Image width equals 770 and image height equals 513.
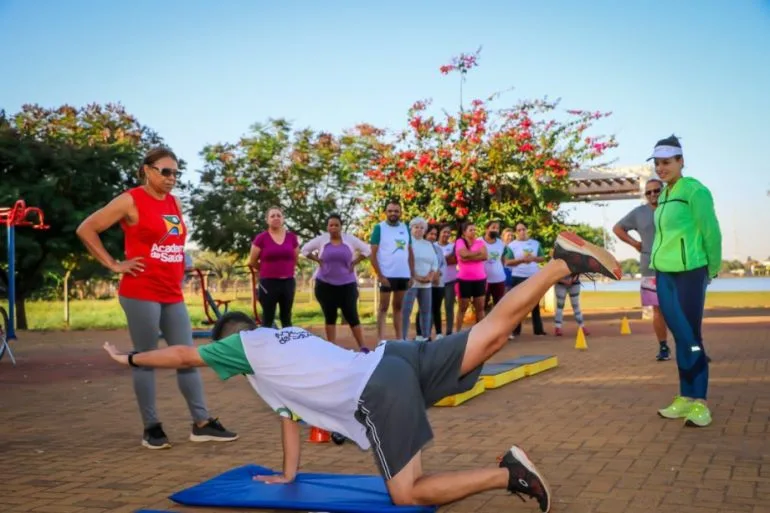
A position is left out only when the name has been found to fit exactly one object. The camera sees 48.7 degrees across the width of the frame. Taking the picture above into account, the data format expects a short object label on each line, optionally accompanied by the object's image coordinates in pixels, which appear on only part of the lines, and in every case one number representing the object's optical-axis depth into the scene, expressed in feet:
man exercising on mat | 12.74
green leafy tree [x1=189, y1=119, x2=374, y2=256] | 94.07
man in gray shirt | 31.42
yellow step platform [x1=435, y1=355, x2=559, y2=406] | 25.22
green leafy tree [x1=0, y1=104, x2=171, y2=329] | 70.08
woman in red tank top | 19.12
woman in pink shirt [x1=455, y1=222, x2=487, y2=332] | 44.32
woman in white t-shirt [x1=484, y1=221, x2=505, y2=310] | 47.88
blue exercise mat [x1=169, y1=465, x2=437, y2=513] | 13.38
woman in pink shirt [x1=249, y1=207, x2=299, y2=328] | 34.09
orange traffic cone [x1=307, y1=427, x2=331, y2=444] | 19.72
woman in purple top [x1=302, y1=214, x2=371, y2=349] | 35.83
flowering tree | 62.28
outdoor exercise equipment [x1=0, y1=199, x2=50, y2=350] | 38.60
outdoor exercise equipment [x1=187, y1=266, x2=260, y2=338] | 50.70
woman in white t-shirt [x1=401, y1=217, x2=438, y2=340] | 40.57
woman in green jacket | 20.94
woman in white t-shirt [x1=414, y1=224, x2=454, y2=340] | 42.98
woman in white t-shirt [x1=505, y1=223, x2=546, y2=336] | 47.83
